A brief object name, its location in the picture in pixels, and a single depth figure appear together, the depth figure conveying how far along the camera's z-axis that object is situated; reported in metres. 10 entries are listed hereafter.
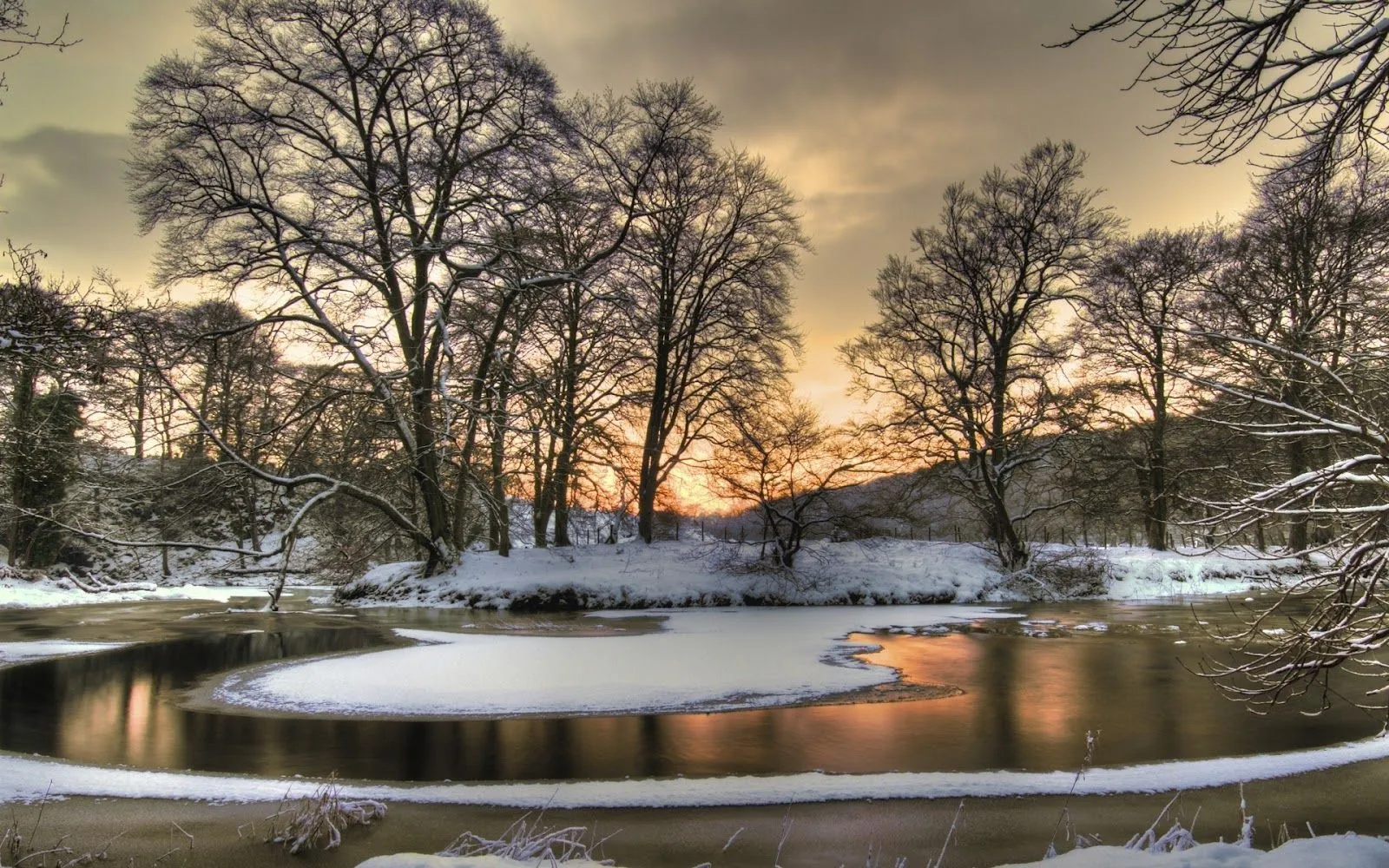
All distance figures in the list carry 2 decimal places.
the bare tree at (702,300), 24.52
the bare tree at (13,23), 7.14
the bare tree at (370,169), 17.83
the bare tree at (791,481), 21.31
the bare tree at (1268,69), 4.28
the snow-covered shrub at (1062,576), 22.89
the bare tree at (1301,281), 5.70
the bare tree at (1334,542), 4.75
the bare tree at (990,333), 23.75
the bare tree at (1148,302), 23.64
